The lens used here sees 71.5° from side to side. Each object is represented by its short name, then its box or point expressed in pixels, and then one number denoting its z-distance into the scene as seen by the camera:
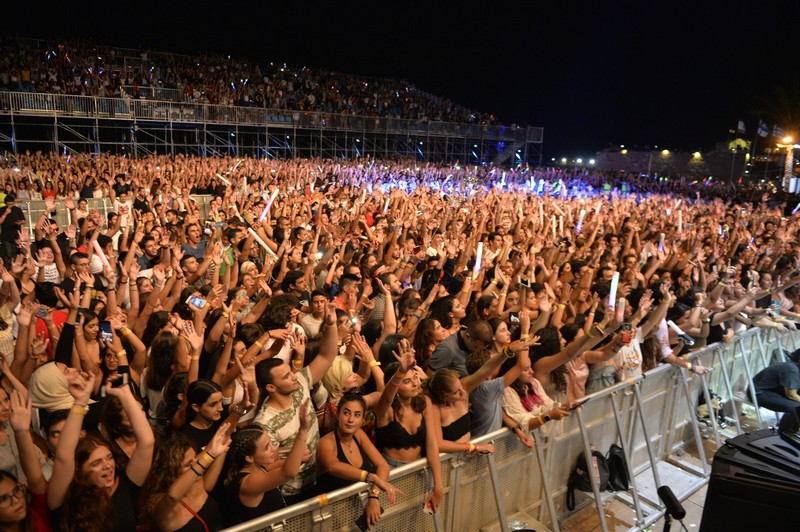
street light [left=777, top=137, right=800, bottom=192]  26.31
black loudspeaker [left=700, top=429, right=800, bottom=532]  2.41
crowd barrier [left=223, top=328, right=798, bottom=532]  3.07
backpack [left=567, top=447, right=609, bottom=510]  4.20
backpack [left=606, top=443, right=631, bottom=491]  4.26
